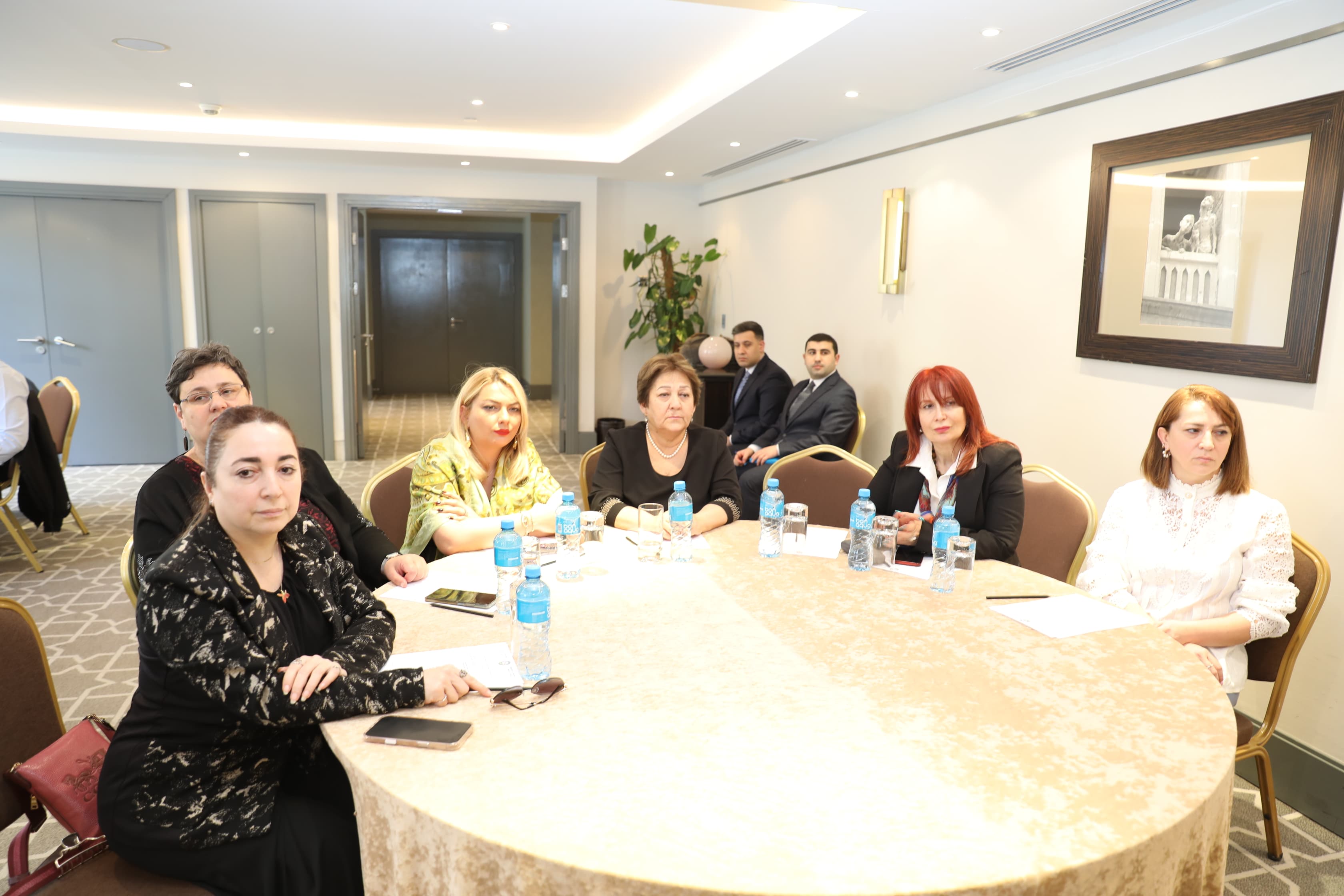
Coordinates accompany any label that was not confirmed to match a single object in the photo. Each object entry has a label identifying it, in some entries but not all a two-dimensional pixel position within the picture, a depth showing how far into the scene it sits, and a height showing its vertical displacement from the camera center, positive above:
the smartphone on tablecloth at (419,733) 1.54 -0.74
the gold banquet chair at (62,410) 5.50 -0.60
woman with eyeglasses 2.48 -0.42
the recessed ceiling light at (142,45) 4.78 +1.51
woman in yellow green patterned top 2.92 -0.55
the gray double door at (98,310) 7.71 +0.04
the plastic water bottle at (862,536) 2.62 -0.60
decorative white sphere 7.77 -0.18
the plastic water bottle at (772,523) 2.76 -0.60
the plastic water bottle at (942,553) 2.46 -0.63
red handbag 1.63 -0.91
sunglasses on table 1.72 -0.73
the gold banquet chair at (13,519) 5.00 -1.18
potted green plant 8.71 +0.39
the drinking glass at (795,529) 2.84 -0.64
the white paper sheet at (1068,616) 2.18 -0.71
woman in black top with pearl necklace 3.39 -0.49
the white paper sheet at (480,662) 1.83 -0.74
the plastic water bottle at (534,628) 1.87 -0.66
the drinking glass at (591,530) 2.87 -0.66
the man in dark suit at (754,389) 6.30 -0.40
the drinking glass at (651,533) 2.73 -0.67
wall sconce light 5.36 +0.63
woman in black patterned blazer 1.59 -0.73
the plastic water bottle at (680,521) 2.72 -0.61
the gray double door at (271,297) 8.14 +0.22
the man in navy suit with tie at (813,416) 5.59 -0.52
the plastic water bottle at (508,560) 2.39 -0.67
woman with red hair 2.94 -0.46
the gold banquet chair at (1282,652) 2.36 -0.85
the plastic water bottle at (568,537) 2.61 -0.63
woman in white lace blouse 2.42 -0.59
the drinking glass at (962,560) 2.47 -0.63
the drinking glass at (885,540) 2.65 -0.61
